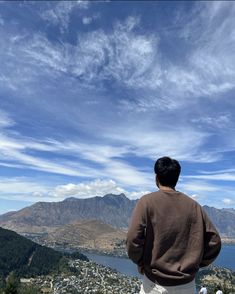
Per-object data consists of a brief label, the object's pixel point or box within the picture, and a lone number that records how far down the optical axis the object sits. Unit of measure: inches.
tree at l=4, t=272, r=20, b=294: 825.4
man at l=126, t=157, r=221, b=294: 81.1
